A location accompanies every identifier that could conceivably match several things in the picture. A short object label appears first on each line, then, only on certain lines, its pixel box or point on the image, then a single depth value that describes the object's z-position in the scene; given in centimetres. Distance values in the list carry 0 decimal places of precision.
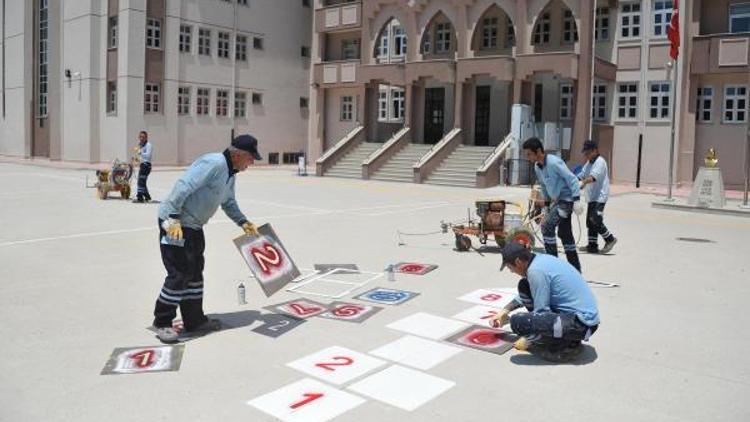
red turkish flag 2291
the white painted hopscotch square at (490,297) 811
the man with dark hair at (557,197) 937
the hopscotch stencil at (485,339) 631
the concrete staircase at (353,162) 3522
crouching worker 575
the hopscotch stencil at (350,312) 728
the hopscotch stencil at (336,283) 856
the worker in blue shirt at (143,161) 1877
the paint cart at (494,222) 1184
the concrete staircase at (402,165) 3262
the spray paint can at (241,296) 789
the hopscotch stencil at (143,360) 557
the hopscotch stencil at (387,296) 809
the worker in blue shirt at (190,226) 628
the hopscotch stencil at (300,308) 745
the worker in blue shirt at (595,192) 1151
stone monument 2169
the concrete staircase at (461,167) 3023
